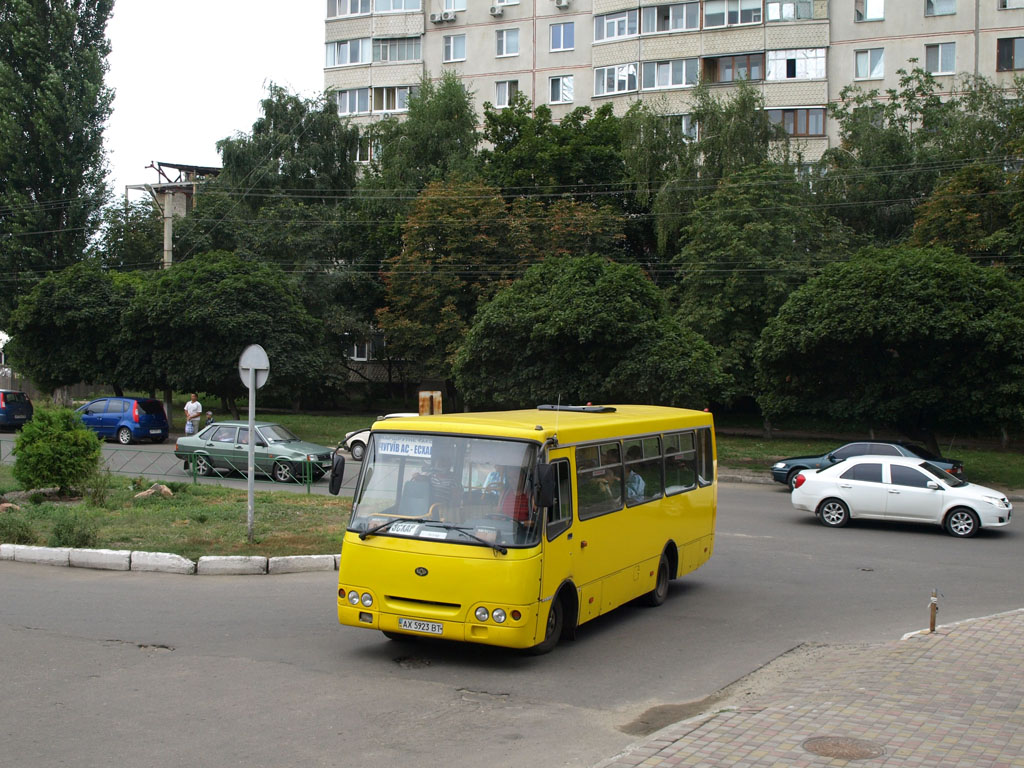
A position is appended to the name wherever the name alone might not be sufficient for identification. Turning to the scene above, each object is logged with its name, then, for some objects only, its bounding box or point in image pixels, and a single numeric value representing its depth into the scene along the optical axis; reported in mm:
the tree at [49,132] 44062
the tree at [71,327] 37812
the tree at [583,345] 30734
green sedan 24484
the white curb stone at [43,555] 13445
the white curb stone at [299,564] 13195
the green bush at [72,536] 13719
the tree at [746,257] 37562
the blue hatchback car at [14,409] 38688
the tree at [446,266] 43062
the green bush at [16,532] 14141
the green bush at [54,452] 17906
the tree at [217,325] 36094
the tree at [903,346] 25484
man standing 34469
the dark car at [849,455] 22859
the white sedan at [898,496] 18312
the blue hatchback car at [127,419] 34188
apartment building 49031
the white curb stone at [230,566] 12992
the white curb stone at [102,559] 13188
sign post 13930
